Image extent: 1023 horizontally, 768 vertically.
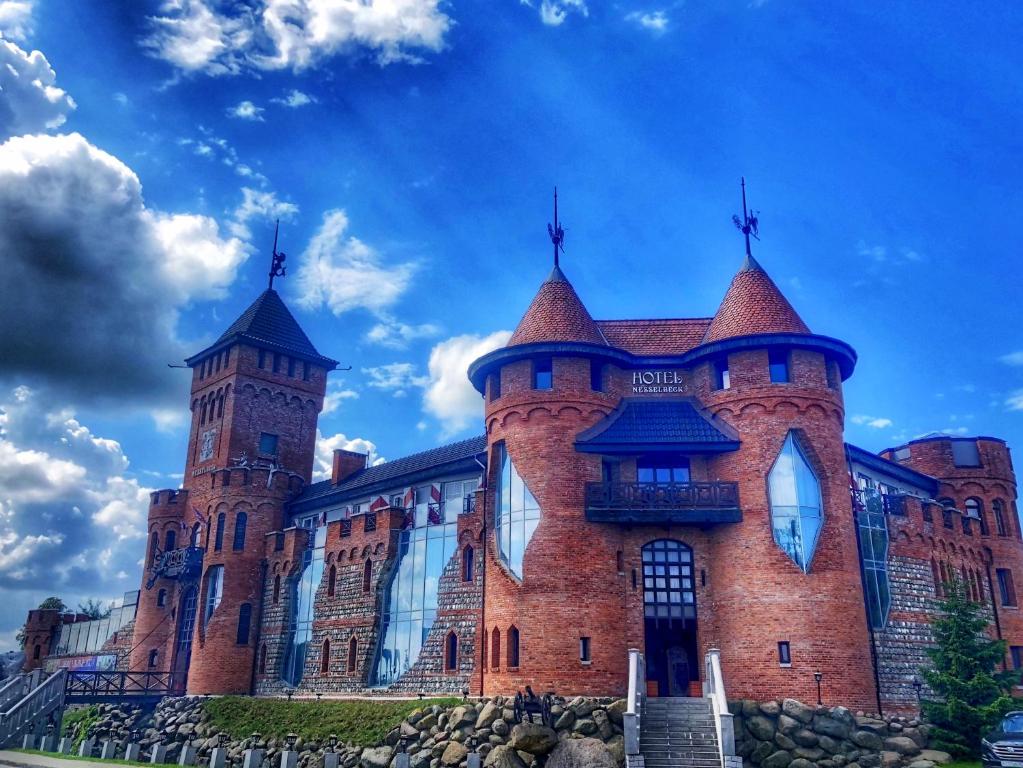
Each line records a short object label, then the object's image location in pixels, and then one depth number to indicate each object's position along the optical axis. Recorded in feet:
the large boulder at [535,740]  82.48
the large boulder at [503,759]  81.61
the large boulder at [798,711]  82.17
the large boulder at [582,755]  78.64
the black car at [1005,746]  67.92
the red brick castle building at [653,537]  88.99
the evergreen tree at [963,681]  83.87
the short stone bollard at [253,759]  90.98
